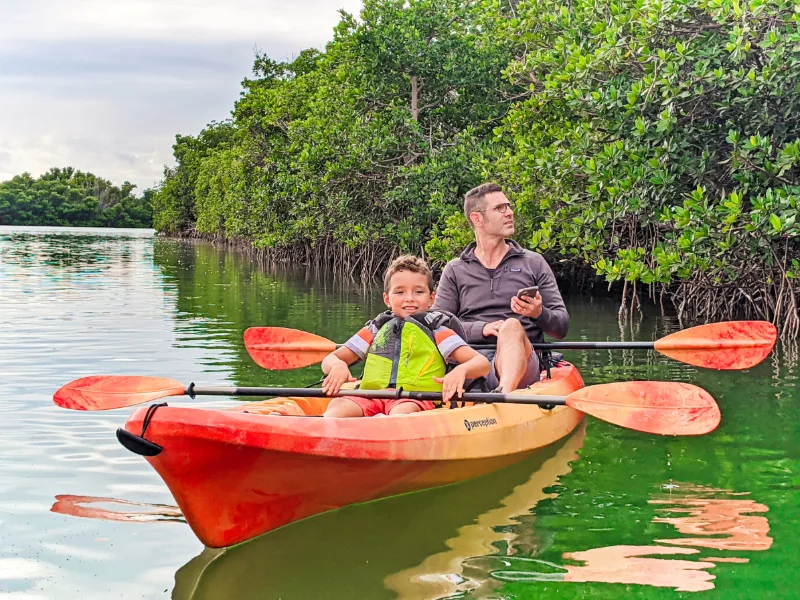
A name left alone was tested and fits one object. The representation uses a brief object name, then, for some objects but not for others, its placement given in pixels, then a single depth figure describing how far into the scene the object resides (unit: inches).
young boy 163.2
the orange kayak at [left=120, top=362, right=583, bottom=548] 122.6
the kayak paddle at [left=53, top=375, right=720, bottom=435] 152.2
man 197.0
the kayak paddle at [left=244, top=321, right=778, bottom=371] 211.0
